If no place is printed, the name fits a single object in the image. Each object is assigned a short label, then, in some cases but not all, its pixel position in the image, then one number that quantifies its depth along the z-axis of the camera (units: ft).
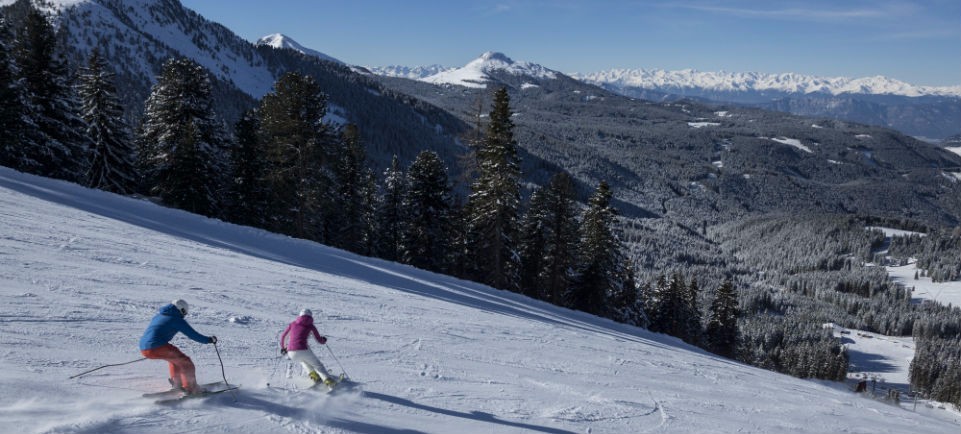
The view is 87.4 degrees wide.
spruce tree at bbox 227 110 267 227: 106.73
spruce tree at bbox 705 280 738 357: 167.02
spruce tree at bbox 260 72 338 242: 89.61
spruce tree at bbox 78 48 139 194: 95.61
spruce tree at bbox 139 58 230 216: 95.14
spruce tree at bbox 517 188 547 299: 111.75
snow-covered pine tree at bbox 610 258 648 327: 136.67
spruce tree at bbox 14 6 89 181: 92.58
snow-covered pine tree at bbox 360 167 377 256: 121.19
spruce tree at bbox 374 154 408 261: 115.85
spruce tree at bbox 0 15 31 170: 88.84
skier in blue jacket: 23.59
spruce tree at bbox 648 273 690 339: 156.04
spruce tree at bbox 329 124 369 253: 118.62
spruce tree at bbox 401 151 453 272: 111.14
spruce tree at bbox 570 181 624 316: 112.47
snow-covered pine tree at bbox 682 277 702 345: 160.76
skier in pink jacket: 26.76
